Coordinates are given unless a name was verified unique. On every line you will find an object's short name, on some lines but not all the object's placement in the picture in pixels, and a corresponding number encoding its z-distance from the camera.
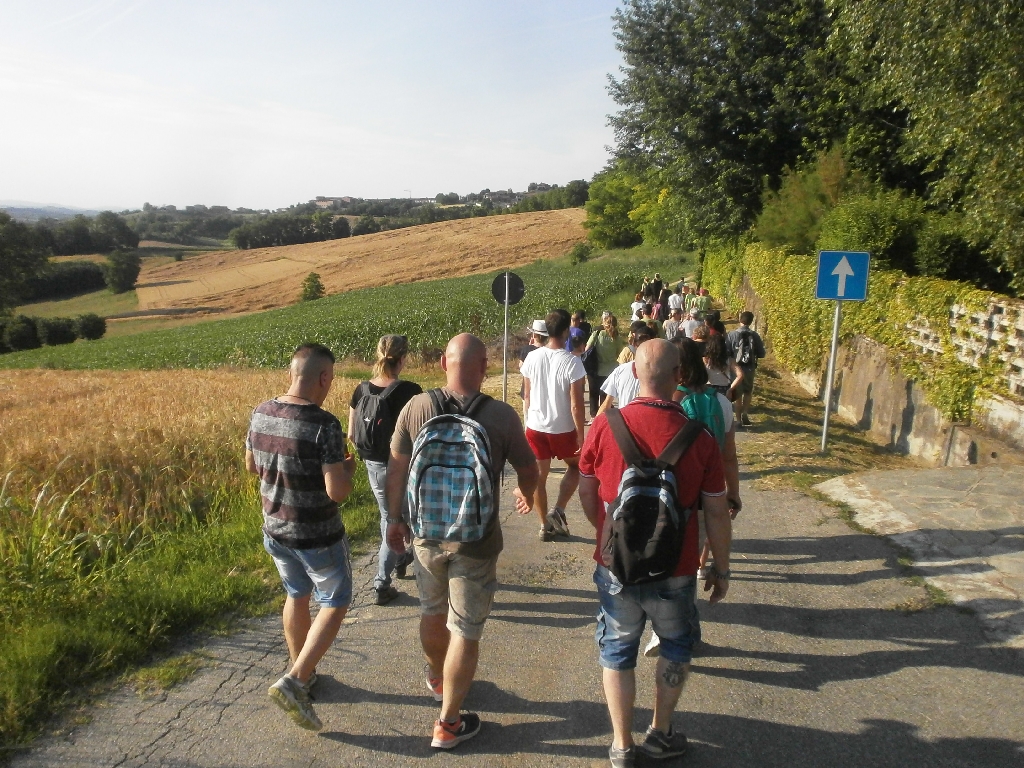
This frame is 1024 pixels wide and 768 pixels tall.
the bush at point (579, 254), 66.44
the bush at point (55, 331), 60.78
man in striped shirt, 3.48
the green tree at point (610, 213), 74.25
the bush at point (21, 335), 59.16
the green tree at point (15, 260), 55.84
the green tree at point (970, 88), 10.53
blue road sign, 8.84
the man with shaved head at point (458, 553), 3.30
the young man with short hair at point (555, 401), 5.84
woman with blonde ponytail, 4.73
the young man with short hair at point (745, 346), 10.07
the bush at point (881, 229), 13.52
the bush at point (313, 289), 64.25
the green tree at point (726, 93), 21.88
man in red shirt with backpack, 3.11
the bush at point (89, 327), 61.50
